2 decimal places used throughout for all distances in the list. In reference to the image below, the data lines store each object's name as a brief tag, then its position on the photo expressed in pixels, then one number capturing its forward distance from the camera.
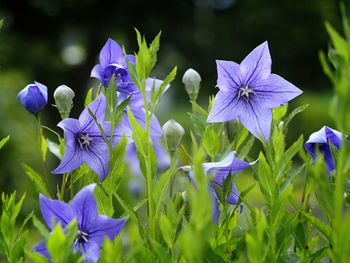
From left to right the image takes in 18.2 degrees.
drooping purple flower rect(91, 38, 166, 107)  0.69
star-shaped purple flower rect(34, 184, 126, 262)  0.59
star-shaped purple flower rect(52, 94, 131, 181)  0.67
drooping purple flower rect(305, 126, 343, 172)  0.68
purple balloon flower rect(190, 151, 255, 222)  0.63
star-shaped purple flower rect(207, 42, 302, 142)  0.68
